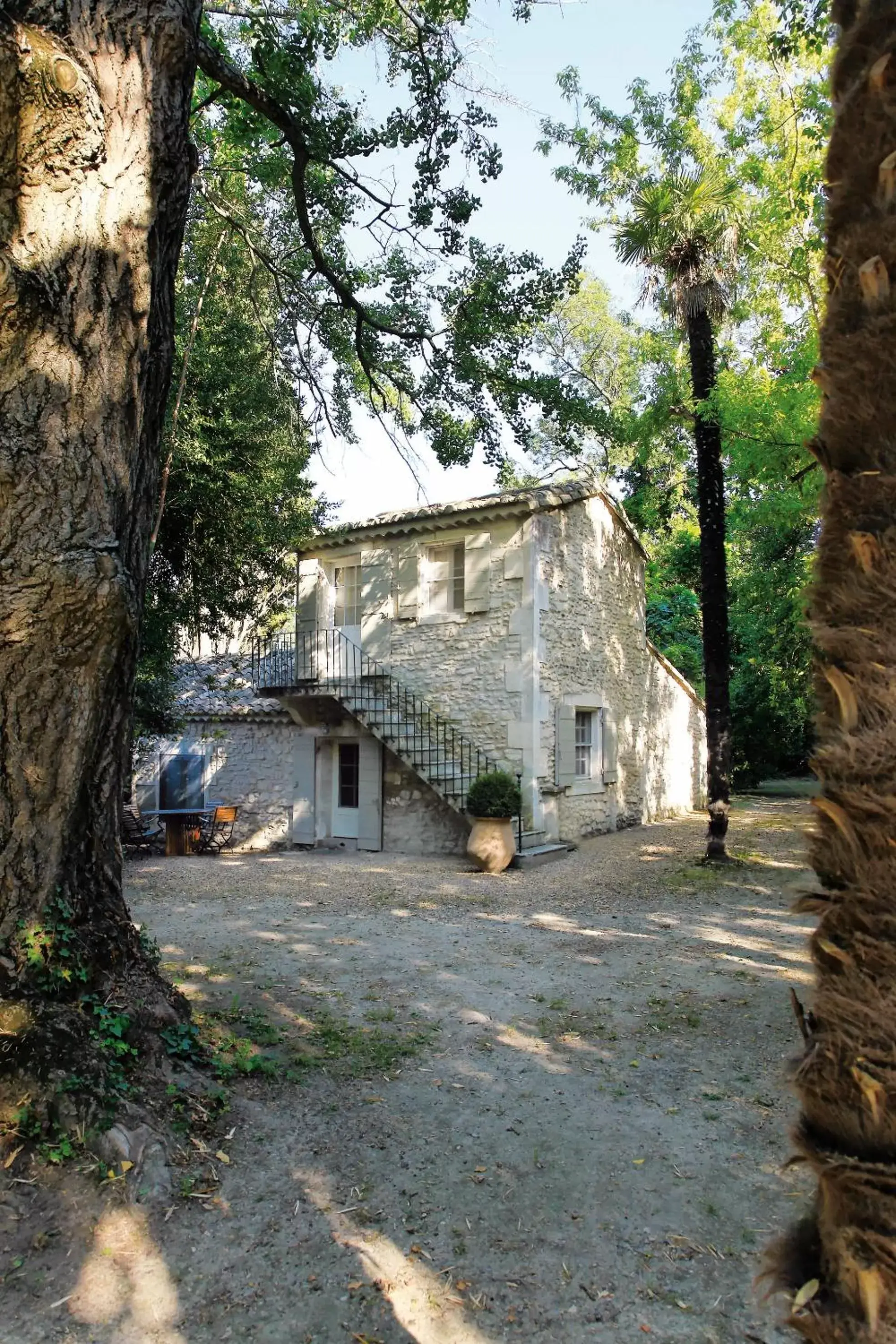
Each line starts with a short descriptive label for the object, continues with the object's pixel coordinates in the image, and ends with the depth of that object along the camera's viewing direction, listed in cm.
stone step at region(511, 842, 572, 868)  1116
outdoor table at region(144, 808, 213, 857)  1348
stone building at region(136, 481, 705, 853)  1215
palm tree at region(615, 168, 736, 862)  1030
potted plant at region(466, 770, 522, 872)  1092
